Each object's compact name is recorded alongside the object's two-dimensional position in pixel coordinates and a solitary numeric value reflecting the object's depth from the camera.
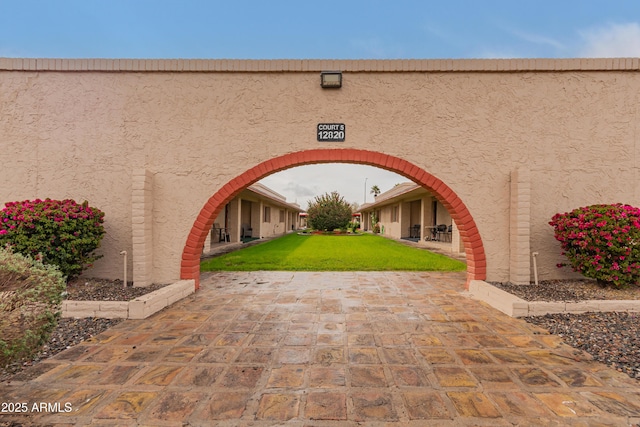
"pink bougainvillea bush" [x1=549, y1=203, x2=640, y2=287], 5.08
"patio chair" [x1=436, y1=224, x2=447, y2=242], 17.04
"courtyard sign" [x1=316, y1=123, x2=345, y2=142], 6.29
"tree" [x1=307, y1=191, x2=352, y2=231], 26.03
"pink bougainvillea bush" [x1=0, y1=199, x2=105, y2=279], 5.06
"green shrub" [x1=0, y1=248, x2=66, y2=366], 2.27
